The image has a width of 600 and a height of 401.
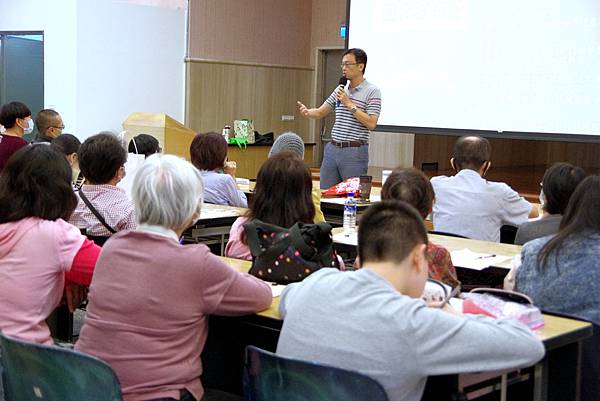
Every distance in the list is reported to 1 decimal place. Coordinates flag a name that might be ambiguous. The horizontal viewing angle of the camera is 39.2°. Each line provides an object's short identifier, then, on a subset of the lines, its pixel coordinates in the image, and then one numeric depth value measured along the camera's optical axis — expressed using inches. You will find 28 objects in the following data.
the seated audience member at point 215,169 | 206.4
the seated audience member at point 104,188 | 151.3
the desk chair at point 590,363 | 100.0
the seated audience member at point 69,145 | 202.8
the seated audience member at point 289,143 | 220.8
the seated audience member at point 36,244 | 105.5
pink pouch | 90.7
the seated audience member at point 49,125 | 257.1
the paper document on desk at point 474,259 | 137.6
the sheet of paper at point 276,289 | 107.0
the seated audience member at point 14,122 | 236.4
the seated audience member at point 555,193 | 140.6
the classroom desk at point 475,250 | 141.3
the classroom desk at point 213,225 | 187.5
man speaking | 273.4
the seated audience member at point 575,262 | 105.3
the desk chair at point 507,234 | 194.7
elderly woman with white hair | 90.0
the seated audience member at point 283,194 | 127.9
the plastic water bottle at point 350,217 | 183.7
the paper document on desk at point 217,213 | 187.5
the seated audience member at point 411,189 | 128.6
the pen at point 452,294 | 90.7
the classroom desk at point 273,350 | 88.5
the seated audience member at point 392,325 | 74.5
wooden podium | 355.6
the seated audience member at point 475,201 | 182.9
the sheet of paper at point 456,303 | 97.7
